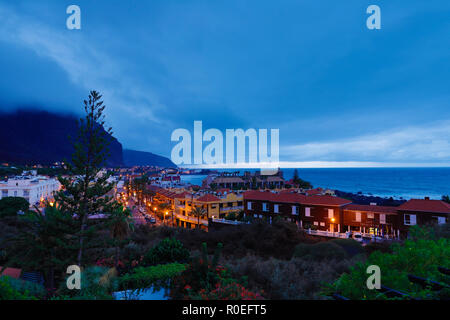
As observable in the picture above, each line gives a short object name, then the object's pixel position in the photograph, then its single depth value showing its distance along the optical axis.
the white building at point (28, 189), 53.05
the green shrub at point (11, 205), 31.10
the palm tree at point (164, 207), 46.50
